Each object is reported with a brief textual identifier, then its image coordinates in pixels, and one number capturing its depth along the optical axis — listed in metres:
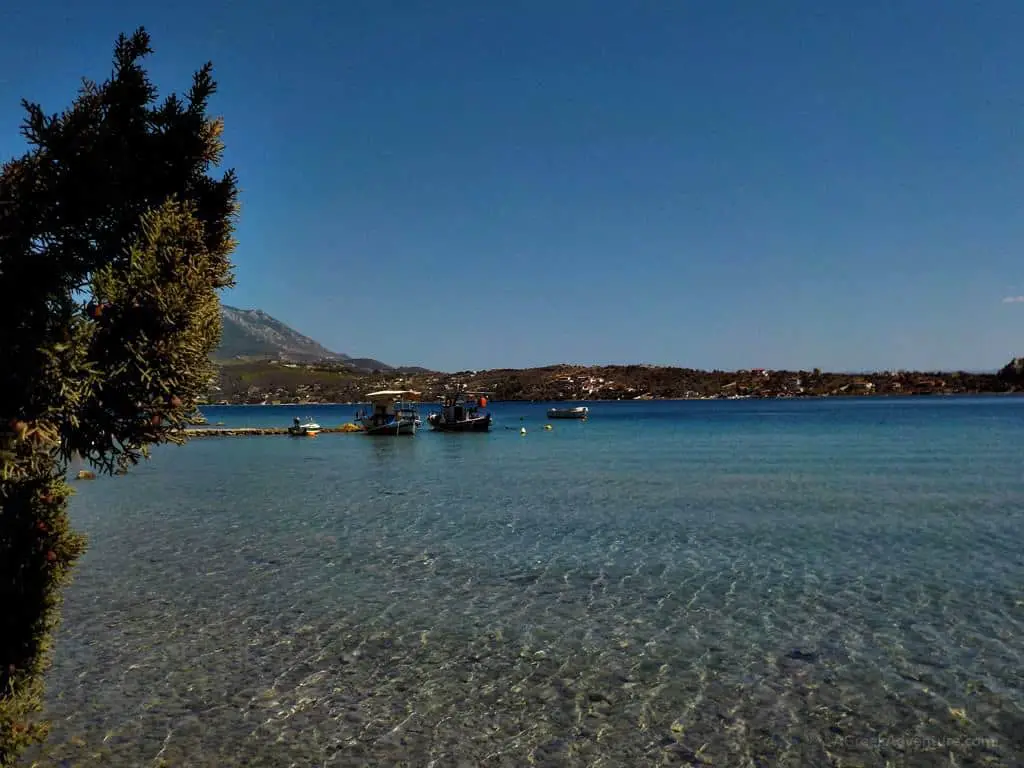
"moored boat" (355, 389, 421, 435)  99.19
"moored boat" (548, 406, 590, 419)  156.38
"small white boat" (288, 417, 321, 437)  107.06
